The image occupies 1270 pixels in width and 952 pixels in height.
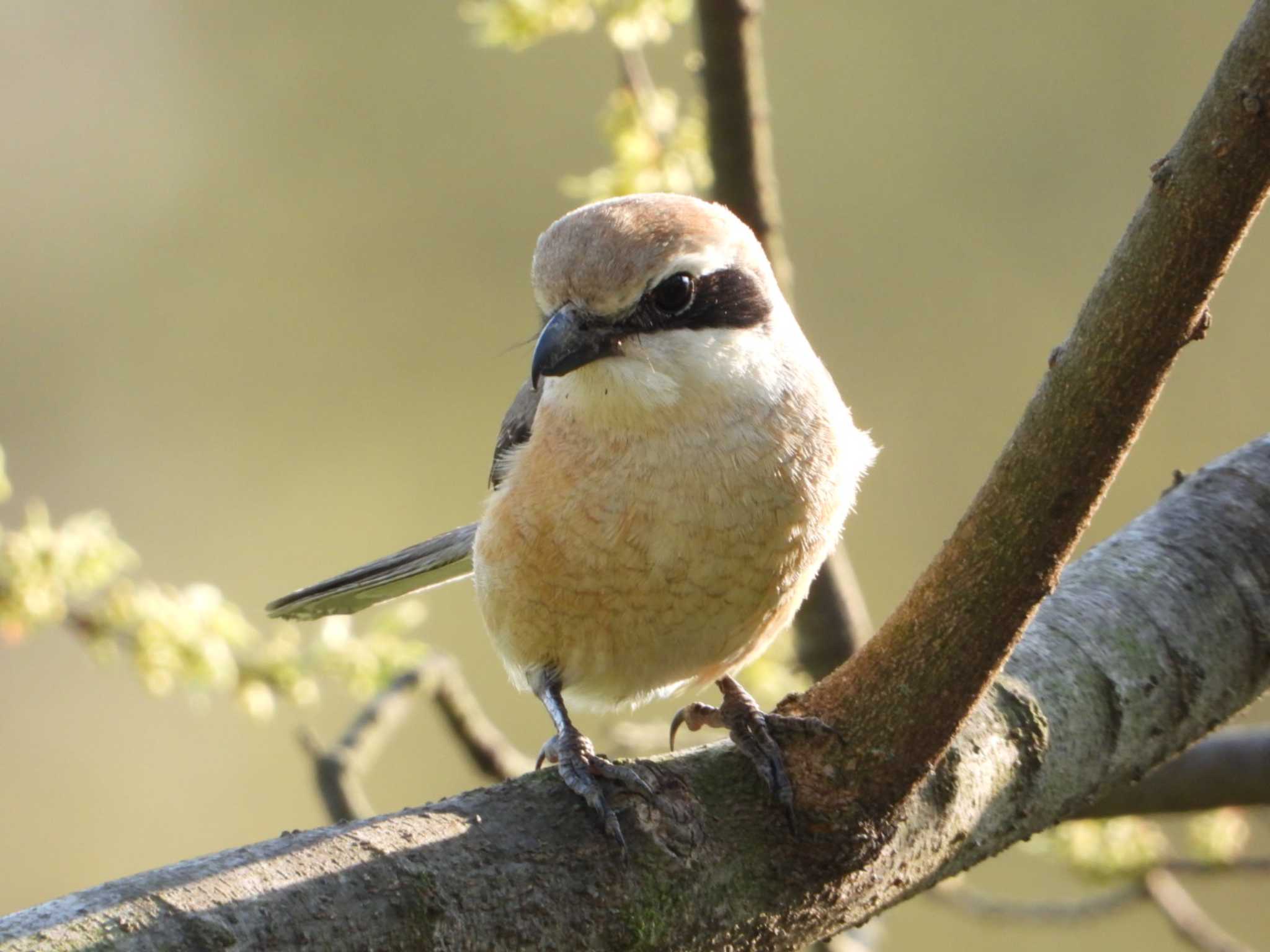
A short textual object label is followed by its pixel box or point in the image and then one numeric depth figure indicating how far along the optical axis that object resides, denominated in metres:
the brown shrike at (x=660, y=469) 4.78
